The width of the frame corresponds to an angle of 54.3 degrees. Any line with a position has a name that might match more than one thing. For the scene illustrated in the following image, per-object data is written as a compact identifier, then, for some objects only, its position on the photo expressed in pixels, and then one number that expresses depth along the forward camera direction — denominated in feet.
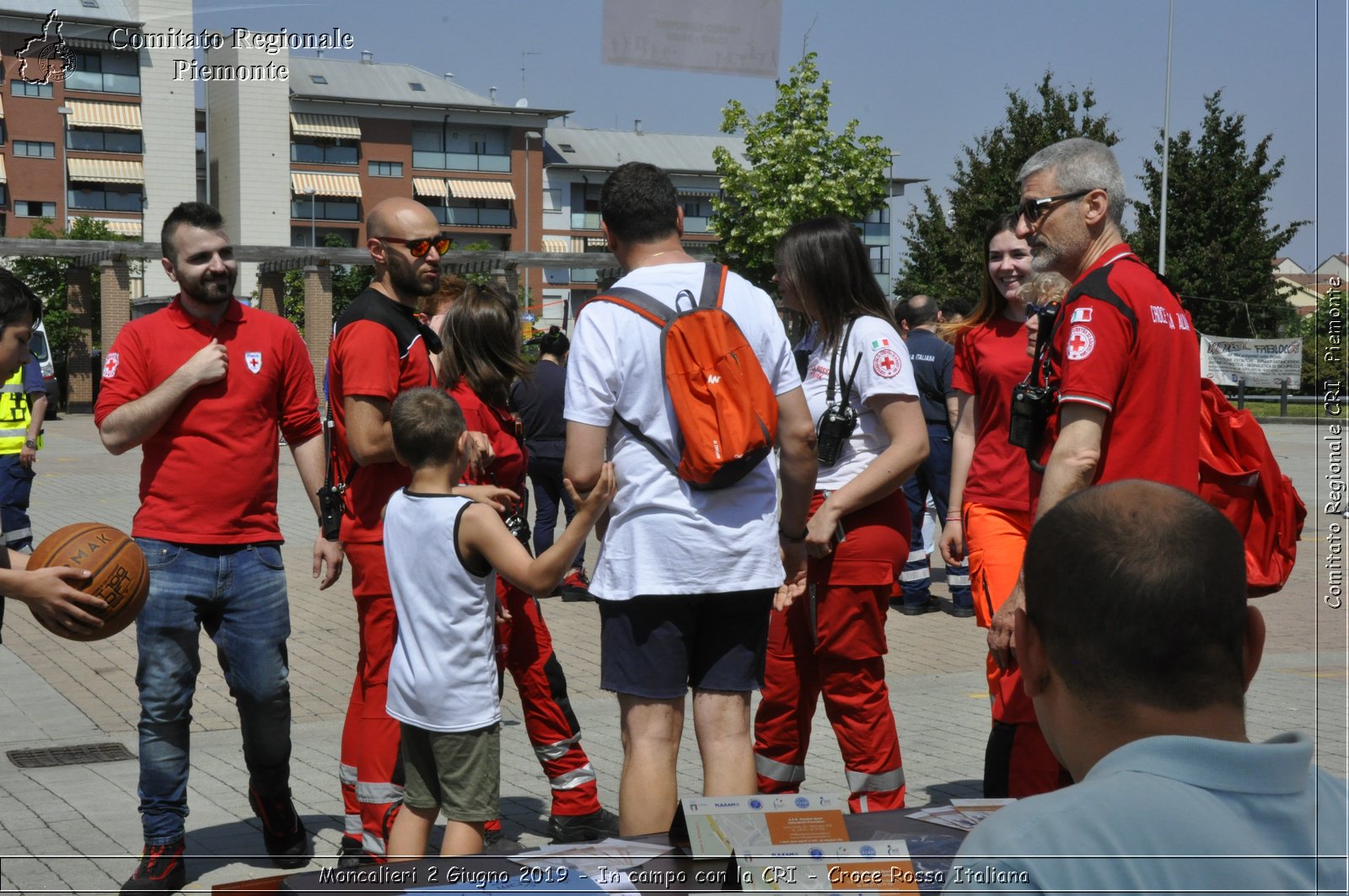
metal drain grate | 19.63
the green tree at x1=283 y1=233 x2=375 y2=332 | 163.63
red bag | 12.10
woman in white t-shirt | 14.51
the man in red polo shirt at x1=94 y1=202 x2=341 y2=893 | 14.53
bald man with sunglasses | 14.46
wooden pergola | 99.09
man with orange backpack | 12.43
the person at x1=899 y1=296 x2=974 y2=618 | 31.12
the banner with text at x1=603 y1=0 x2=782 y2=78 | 8.52
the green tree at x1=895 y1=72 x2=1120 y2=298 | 81.66
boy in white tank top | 12.94
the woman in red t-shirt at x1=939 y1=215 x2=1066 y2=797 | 12.87
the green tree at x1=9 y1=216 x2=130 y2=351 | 103.42
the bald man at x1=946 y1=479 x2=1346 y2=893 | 4.42
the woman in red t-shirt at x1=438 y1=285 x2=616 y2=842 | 16.60
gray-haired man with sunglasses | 11.29
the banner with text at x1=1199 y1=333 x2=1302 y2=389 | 75.25
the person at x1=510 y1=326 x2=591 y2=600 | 32.09
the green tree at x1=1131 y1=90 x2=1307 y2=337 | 47.01
